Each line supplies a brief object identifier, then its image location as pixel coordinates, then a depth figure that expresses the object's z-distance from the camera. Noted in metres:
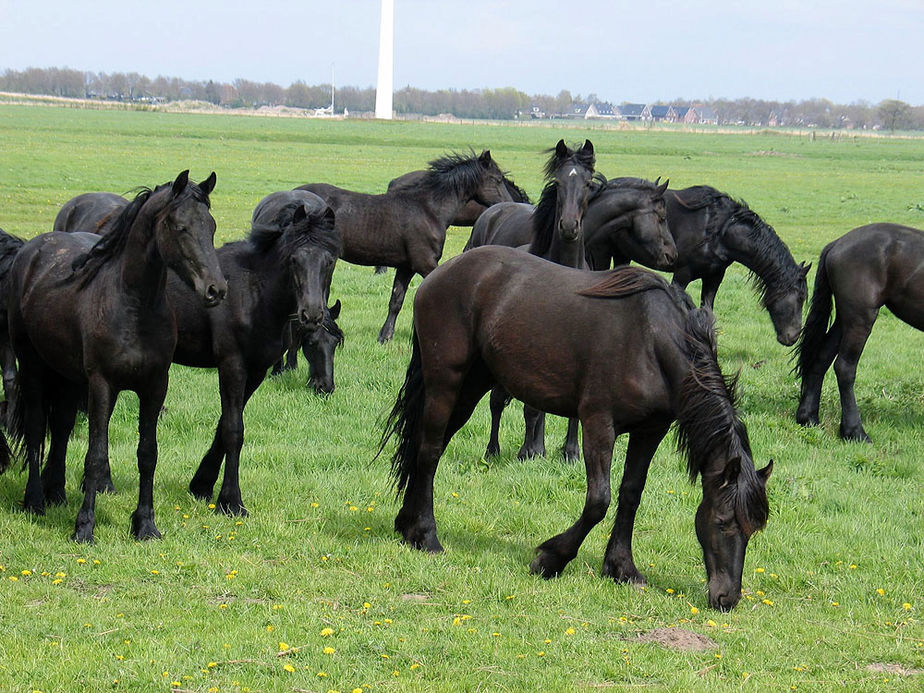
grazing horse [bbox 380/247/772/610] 12.01
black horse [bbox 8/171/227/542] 12.97
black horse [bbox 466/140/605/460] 18.62
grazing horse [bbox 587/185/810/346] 24.06
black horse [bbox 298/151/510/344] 29.39
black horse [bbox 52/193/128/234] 23.83
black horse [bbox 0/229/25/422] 17.66
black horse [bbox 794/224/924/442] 20.89
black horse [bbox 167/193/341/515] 14.93
